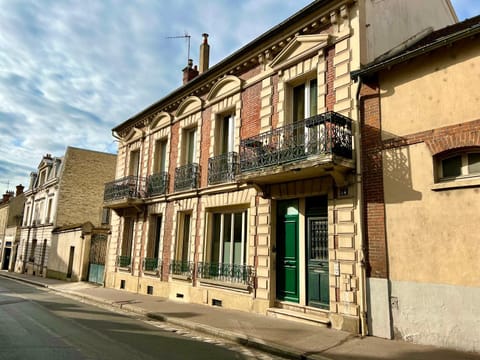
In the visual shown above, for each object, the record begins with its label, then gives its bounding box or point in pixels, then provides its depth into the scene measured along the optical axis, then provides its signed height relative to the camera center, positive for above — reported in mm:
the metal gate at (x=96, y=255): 18594 -150
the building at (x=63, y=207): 23634 +3251
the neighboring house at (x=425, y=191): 6188 +1261
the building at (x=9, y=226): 36875 +2399
